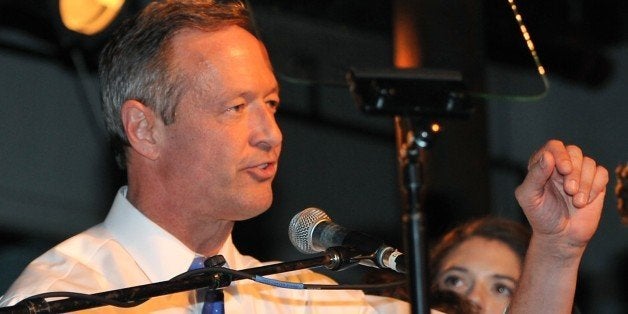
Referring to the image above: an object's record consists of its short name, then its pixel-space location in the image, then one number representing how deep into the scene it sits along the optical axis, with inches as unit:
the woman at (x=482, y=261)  248.5
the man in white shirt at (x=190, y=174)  190.1
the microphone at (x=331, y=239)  167.0
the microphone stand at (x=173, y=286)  147.9
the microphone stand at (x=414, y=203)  136.1
